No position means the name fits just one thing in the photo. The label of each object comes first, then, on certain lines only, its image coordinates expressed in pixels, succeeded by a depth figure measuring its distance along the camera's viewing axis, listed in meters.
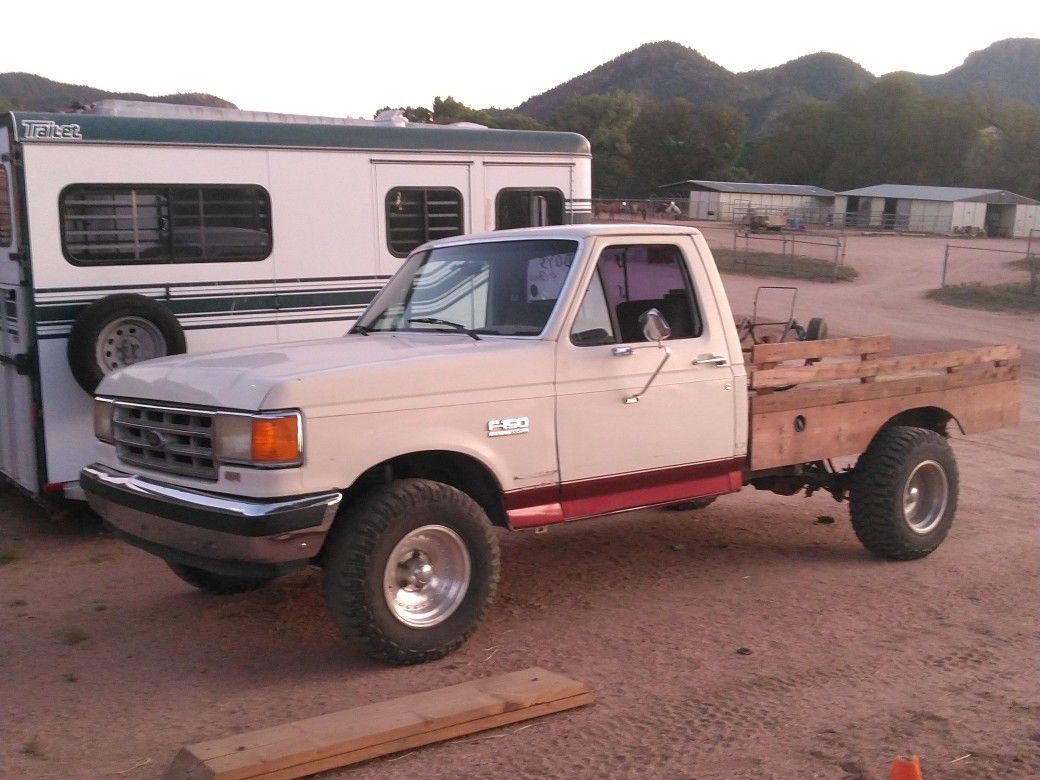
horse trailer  7.80
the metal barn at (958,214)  66.38
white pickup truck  5.05
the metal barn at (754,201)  69.44
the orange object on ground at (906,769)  3.69
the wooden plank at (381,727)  4.22
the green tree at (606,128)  92.00
